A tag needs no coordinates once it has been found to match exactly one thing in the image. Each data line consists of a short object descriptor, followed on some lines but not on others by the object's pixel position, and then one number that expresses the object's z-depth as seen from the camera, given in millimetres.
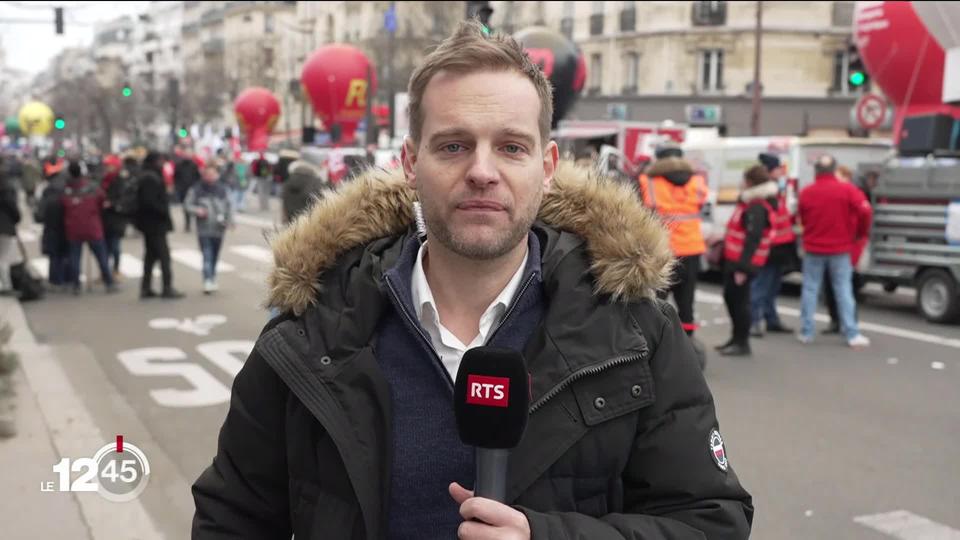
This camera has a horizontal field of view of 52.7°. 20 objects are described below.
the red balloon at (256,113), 37000
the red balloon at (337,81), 29266
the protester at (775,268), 10211
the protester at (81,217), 12289
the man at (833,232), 9484
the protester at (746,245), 8836
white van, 13180
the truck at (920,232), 10789
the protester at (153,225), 12203
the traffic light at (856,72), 17328
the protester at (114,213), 13554
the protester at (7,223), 11727
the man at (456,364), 1775
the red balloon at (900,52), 17453
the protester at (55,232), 12531
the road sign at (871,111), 17875
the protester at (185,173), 18906
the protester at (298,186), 9312
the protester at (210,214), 12562
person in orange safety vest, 8250
